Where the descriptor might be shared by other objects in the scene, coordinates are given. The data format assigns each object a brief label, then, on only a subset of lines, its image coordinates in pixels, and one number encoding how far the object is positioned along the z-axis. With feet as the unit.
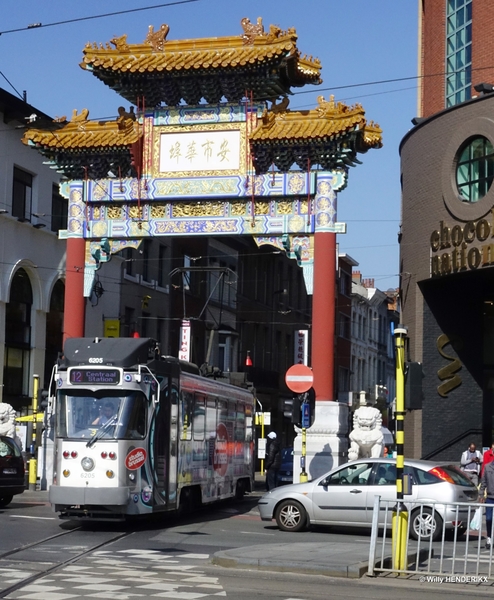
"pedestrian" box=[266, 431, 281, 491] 99.96
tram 64.90
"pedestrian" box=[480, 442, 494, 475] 83.65
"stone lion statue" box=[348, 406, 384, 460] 87.10
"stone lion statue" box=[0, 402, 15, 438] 102.78
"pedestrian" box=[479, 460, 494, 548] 63.67
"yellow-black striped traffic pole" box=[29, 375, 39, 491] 100.29
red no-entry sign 88.17
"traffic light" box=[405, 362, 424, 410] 49.85
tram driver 65.77
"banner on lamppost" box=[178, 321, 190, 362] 120.22
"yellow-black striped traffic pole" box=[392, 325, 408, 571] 47.83
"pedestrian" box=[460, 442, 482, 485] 94.07
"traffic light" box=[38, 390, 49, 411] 71.05
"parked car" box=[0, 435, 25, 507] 79.47
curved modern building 97.60
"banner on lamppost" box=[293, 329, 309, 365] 186.93
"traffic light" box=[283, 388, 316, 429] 87.30
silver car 66.18
